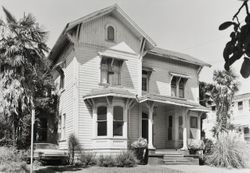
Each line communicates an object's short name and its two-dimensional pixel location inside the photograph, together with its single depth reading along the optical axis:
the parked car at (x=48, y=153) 19.16
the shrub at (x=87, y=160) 18.13
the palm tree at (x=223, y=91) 36.41
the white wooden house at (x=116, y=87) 20.34
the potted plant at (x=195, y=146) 21.52
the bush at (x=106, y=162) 17.59
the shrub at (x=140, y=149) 19.59
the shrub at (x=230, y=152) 18.66
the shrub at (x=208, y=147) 22.94
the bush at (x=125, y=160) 17.67
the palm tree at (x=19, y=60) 16.86
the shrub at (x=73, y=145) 19.81
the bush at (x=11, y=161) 14.14
